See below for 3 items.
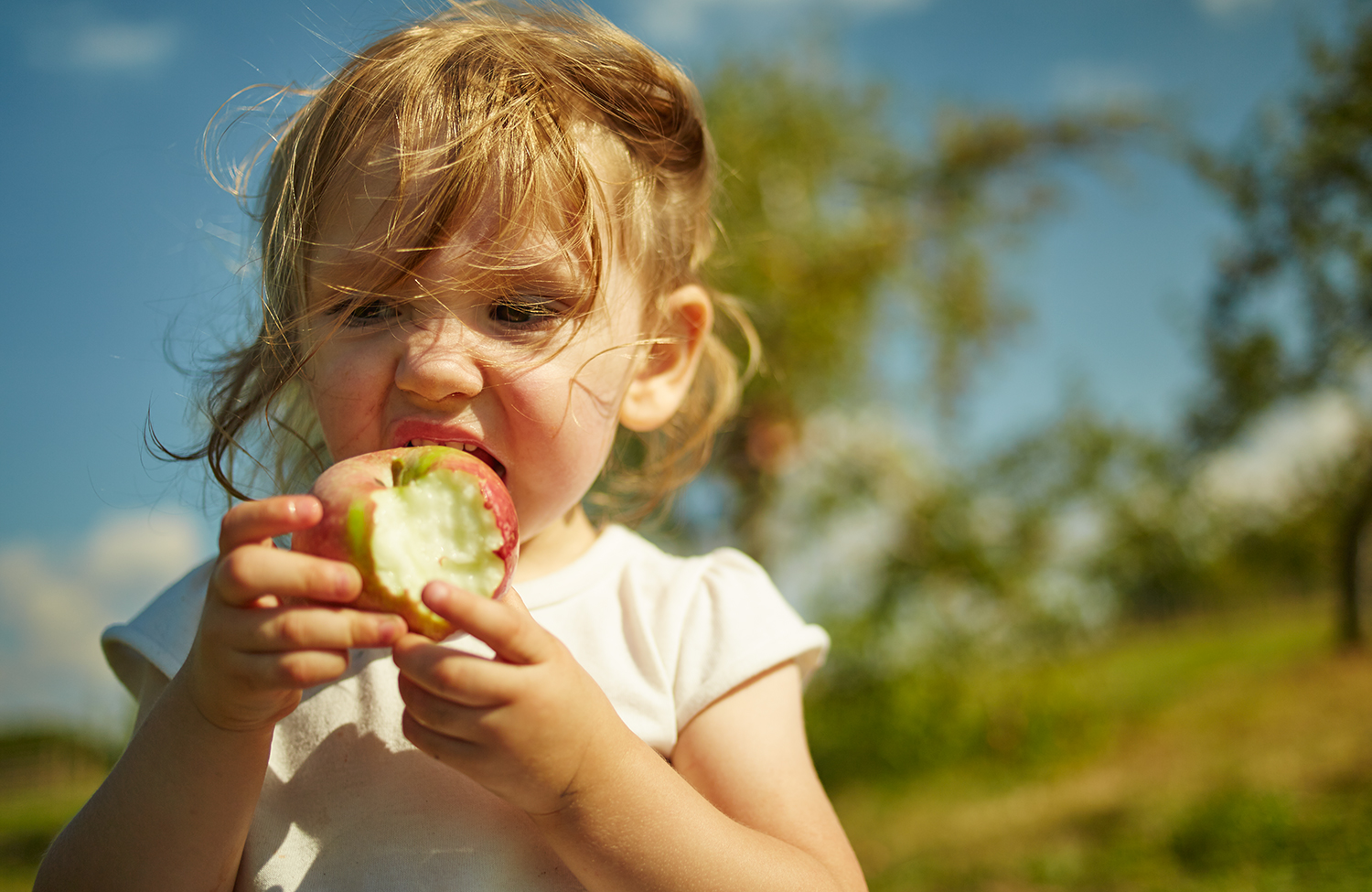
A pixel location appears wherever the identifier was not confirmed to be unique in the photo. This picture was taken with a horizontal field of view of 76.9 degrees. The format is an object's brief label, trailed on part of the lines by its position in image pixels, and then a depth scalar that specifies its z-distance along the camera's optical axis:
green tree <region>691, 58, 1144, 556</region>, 3.45
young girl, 0.76
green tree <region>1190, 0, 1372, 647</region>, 3.14
